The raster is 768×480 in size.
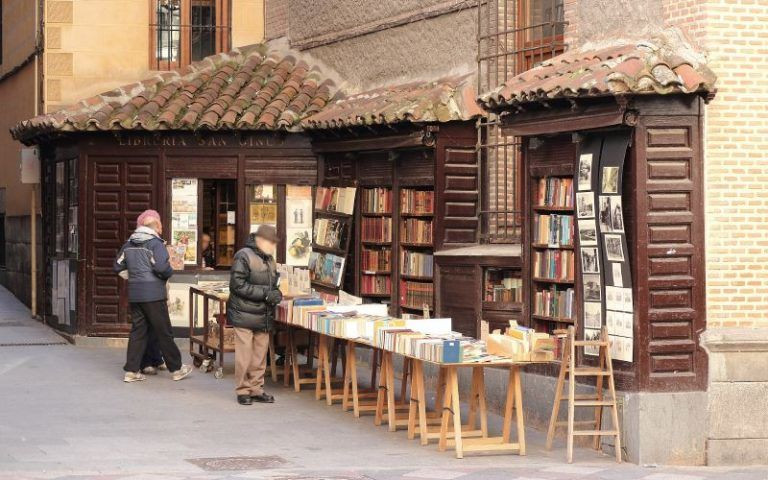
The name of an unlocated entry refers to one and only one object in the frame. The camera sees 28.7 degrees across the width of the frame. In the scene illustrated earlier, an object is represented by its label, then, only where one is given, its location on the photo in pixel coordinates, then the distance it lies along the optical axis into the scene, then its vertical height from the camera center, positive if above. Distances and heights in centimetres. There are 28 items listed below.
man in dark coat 1597 -96
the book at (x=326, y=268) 1986 -71
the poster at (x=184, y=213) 2169 +3
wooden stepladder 1290 -158
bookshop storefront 2156 +26
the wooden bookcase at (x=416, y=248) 1814 -40
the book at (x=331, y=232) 1997 -22
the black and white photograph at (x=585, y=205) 1364 +11
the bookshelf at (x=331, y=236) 1989 -27
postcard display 1320 -24
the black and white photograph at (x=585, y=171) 1366 +42
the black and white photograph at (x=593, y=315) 1369 -90
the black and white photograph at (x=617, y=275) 1327 -51
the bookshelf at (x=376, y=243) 1931 -35
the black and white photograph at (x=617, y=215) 1320 +2
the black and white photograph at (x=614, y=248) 1325 -27
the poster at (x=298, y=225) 2169 -13
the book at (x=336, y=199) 1994 +23
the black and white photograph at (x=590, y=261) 1367 -40
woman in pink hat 1777 -89
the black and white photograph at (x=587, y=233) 1368 -15
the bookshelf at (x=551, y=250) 1451 -33
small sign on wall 2520 +82
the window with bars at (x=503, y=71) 1697 +168
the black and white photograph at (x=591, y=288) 1369 -65
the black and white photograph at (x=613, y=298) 1330 -73
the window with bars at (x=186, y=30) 2389 +297
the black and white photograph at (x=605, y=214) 1337 +3
